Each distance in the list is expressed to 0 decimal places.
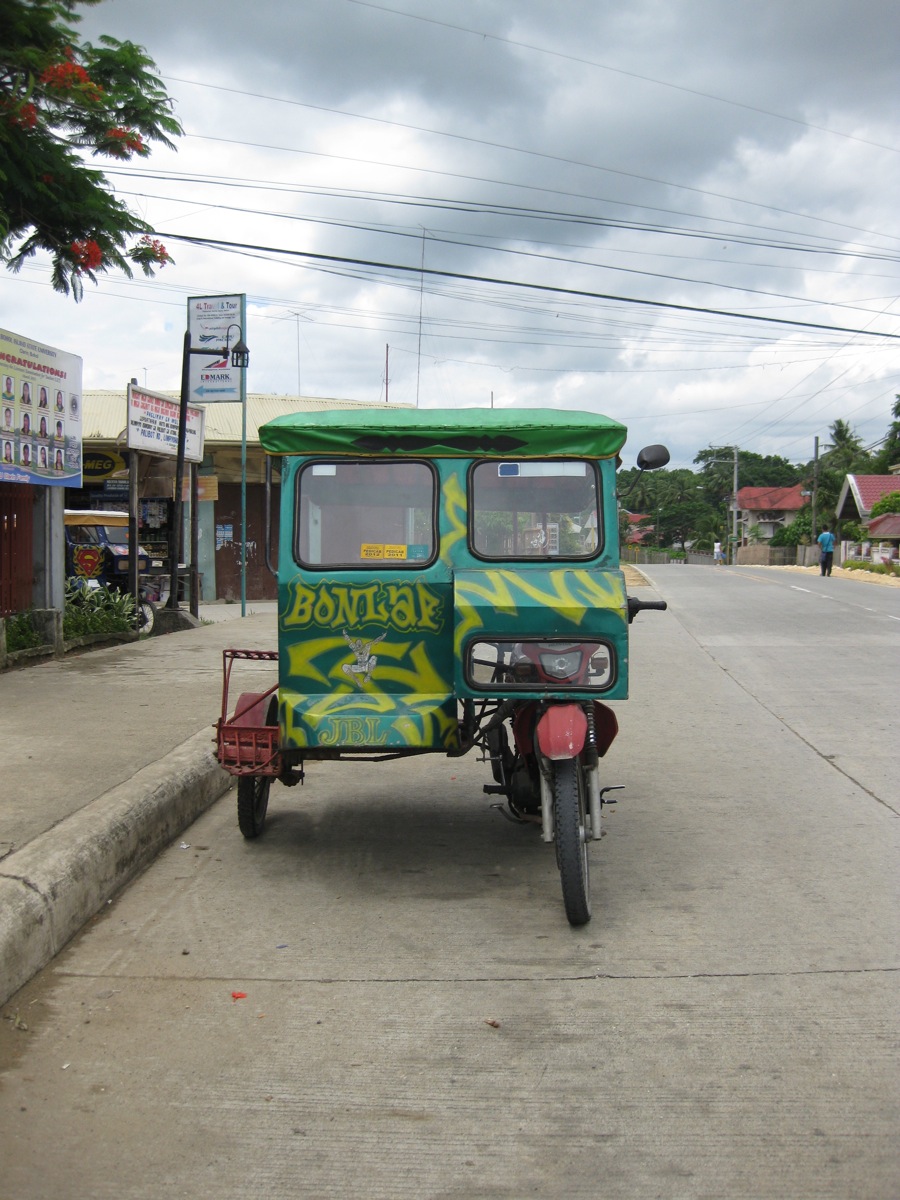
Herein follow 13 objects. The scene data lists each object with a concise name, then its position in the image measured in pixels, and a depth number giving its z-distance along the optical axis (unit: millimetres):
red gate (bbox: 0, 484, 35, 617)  12320
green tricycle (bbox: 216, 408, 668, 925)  5445
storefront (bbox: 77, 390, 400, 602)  25688
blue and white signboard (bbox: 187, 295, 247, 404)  16719
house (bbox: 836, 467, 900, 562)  57719
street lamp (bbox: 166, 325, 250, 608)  16359
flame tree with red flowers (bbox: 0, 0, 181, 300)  8367
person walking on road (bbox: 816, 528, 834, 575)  39844
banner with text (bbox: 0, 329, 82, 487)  11781
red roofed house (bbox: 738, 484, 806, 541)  115188
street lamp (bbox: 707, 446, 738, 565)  79281
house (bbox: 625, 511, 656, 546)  128125
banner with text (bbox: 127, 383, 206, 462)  15789
